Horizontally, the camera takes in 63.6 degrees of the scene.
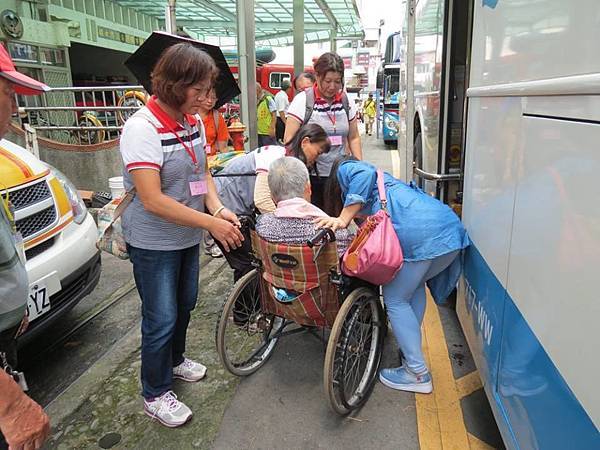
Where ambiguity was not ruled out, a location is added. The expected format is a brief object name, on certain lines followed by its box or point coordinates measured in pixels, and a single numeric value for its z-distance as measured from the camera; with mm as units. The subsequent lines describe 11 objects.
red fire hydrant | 6598
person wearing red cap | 1144
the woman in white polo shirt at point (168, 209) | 1996
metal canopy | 16406
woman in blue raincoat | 2352
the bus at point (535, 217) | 1170
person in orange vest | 5259
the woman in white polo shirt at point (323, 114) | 3467
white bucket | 5355
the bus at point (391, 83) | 11750
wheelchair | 2238
